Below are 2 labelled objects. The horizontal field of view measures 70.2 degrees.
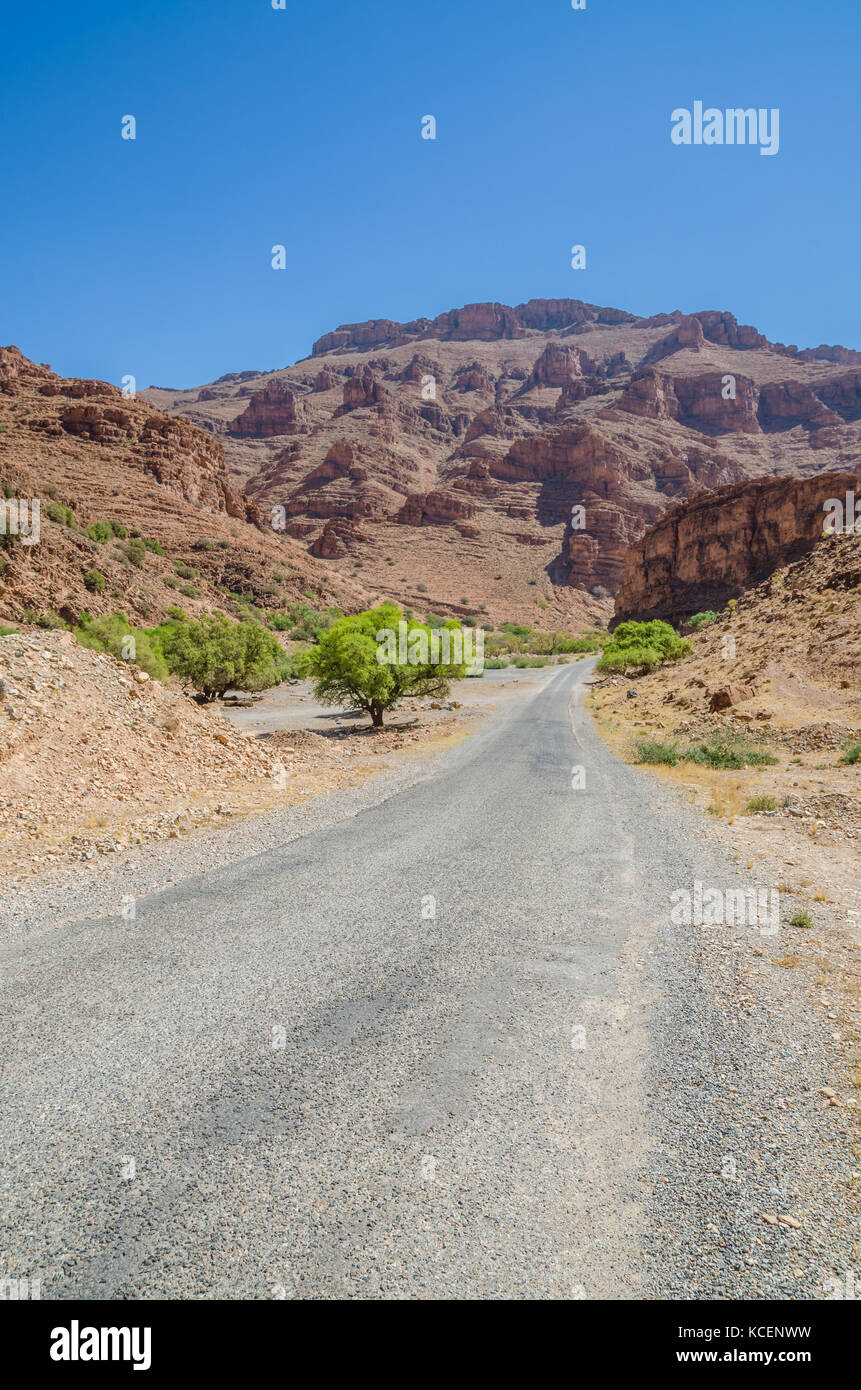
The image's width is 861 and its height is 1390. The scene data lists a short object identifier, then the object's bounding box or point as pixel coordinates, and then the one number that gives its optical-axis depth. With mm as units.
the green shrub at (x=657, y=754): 17297
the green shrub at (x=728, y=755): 15586
